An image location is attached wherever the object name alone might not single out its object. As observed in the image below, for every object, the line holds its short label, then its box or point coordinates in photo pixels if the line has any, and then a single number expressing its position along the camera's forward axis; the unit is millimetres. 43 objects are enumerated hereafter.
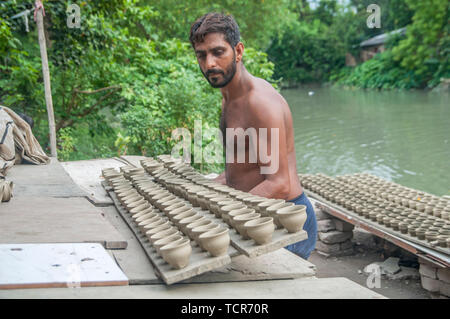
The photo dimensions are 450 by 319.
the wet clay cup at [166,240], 2052
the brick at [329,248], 6102
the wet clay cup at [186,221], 2313
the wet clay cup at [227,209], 2371
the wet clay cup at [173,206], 2645
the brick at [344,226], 6086
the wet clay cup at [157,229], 2293
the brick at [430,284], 4551
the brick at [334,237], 6059
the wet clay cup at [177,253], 1906
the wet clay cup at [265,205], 2322
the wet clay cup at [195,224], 2219
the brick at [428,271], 4555
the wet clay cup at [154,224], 2385
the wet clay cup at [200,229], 2101
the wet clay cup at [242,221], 2139
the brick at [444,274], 4457
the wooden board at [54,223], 2258
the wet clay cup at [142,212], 2656
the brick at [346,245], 6168
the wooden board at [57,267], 1814
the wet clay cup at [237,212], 2266
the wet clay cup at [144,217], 2557
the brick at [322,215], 6242
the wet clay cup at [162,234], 2189
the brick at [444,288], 4465
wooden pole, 5641
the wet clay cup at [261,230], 2043
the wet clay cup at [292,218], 2143
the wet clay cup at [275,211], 2211
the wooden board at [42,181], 3268
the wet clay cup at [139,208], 2777
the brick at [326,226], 6199
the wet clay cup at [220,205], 2486
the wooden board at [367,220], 4253
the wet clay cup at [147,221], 2445
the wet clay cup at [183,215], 2438
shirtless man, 2730
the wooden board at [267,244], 2031
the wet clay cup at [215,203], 2545
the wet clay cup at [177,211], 2543
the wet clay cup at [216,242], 1971
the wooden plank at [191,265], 1890
